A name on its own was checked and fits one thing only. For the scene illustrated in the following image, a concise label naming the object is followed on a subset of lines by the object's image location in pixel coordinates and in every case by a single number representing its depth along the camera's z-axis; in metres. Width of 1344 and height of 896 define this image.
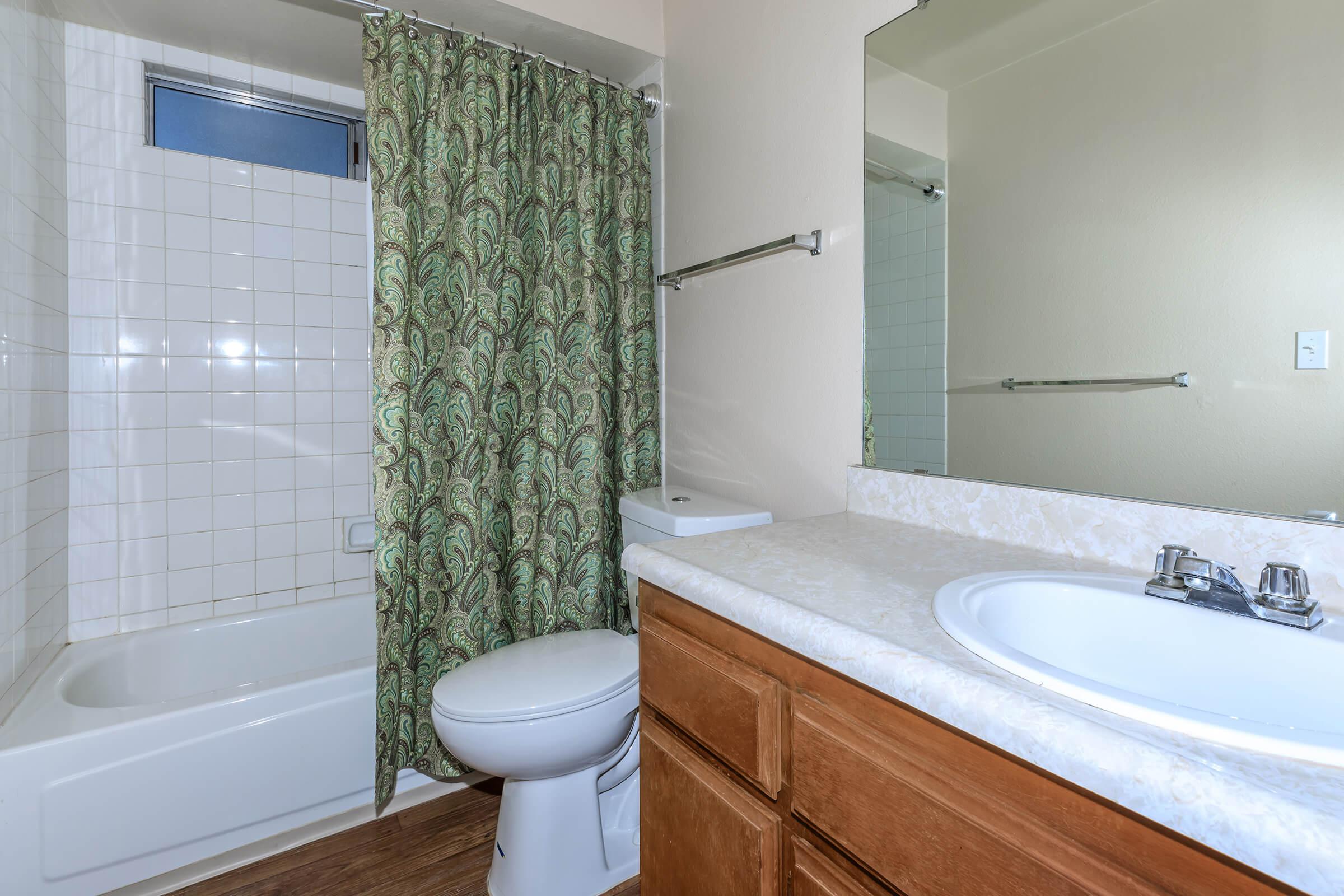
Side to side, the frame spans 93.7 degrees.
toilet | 1.30
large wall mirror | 0.76
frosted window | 1.96
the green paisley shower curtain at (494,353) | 1.61
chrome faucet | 0.64
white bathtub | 1.26
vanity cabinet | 0.47
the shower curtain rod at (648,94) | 1.92
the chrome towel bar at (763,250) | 1.46
